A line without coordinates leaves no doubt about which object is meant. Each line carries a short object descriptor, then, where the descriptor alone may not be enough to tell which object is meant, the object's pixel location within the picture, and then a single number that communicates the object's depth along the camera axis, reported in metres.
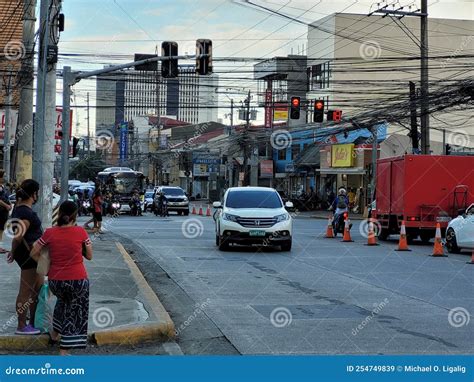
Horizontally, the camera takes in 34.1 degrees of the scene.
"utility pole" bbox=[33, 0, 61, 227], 15.33
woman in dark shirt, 8.46
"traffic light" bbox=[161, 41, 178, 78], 23.81
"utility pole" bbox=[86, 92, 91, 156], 102.94
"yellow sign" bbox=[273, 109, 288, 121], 69.30
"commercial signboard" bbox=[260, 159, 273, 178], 70.19
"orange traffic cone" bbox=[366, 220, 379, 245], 24.66
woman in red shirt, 7.77
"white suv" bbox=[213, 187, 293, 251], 21.28
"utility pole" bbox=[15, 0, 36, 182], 23.69
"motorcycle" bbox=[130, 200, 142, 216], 47.19
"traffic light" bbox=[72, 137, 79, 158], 24.31
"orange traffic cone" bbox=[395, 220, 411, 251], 22.37
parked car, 20.89
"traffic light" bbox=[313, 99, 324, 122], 32.69
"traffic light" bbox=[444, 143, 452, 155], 40.84
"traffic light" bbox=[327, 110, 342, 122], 35.25
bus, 49.22
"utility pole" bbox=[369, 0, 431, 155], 31.01
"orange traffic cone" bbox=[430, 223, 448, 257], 20.48
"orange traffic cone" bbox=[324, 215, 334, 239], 27.92
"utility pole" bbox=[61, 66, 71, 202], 21.55
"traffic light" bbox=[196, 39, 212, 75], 23.69
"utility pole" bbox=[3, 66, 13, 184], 28.64
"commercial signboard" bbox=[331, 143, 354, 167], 53.25
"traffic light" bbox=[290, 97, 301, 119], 32.10
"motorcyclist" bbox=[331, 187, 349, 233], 28.23
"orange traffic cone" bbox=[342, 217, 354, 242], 25.84
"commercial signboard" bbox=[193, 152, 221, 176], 85.17
